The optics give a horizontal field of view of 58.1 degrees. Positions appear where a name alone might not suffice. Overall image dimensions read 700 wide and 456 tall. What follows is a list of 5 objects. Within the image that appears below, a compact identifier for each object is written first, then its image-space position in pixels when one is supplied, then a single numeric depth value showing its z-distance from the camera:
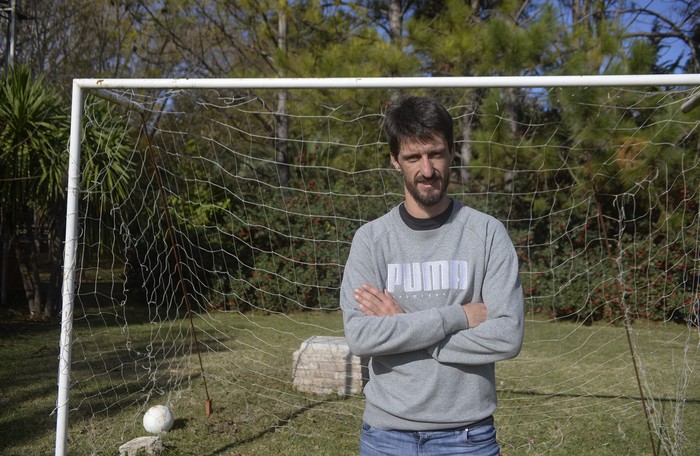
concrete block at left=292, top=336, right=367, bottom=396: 5.11
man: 1.70
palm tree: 6.88
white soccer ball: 4.09
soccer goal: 4.00
